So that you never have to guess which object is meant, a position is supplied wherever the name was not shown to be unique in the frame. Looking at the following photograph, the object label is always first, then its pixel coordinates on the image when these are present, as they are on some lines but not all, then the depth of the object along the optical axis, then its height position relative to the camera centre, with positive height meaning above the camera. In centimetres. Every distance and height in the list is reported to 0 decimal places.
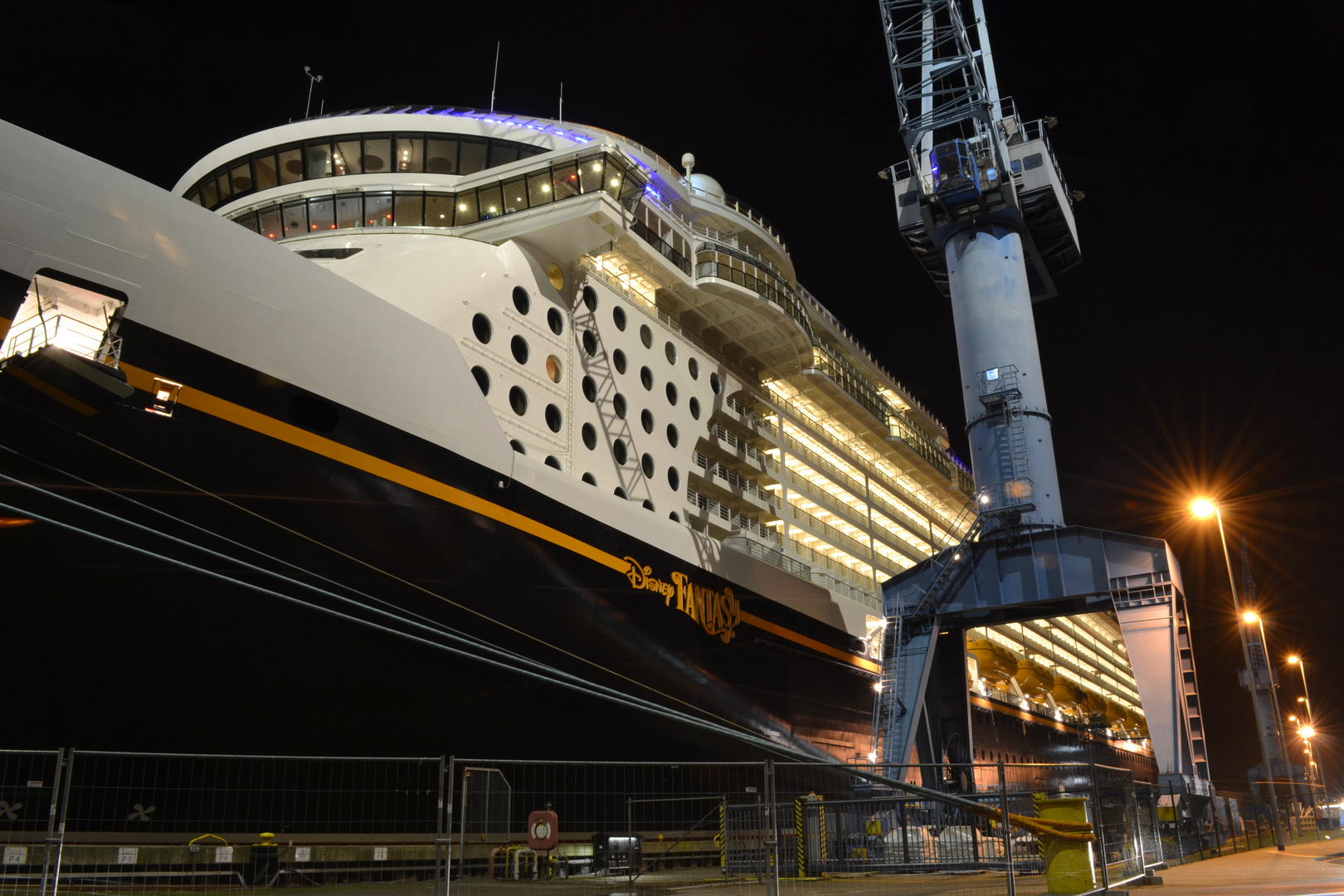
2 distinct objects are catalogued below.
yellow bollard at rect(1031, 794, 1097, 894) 820 -92
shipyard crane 1948 +623
